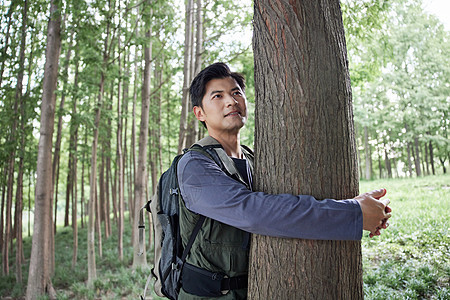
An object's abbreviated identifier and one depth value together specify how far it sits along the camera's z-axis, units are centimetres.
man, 151
